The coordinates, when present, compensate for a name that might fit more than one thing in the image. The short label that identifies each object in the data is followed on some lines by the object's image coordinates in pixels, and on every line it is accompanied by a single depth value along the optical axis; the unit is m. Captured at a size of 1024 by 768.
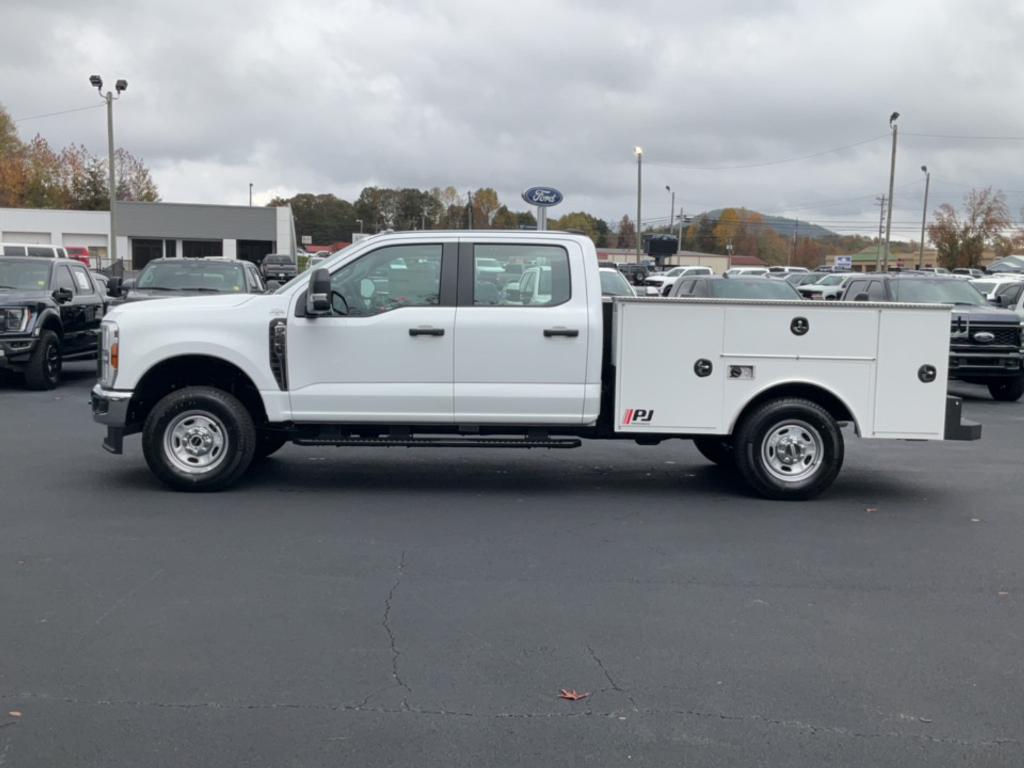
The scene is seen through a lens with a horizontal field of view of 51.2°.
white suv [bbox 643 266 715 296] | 41.81
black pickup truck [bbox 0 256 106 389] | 14.72
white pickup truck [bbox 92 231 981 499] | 8.44
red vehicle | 47.69
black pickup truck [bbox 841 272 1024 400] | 15.92
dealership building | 66.56
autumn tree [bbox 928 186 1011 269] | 78.31
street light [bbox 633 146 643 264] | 46.41
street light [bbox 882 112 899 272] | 44.83
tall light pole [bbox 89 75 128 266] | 36.66
